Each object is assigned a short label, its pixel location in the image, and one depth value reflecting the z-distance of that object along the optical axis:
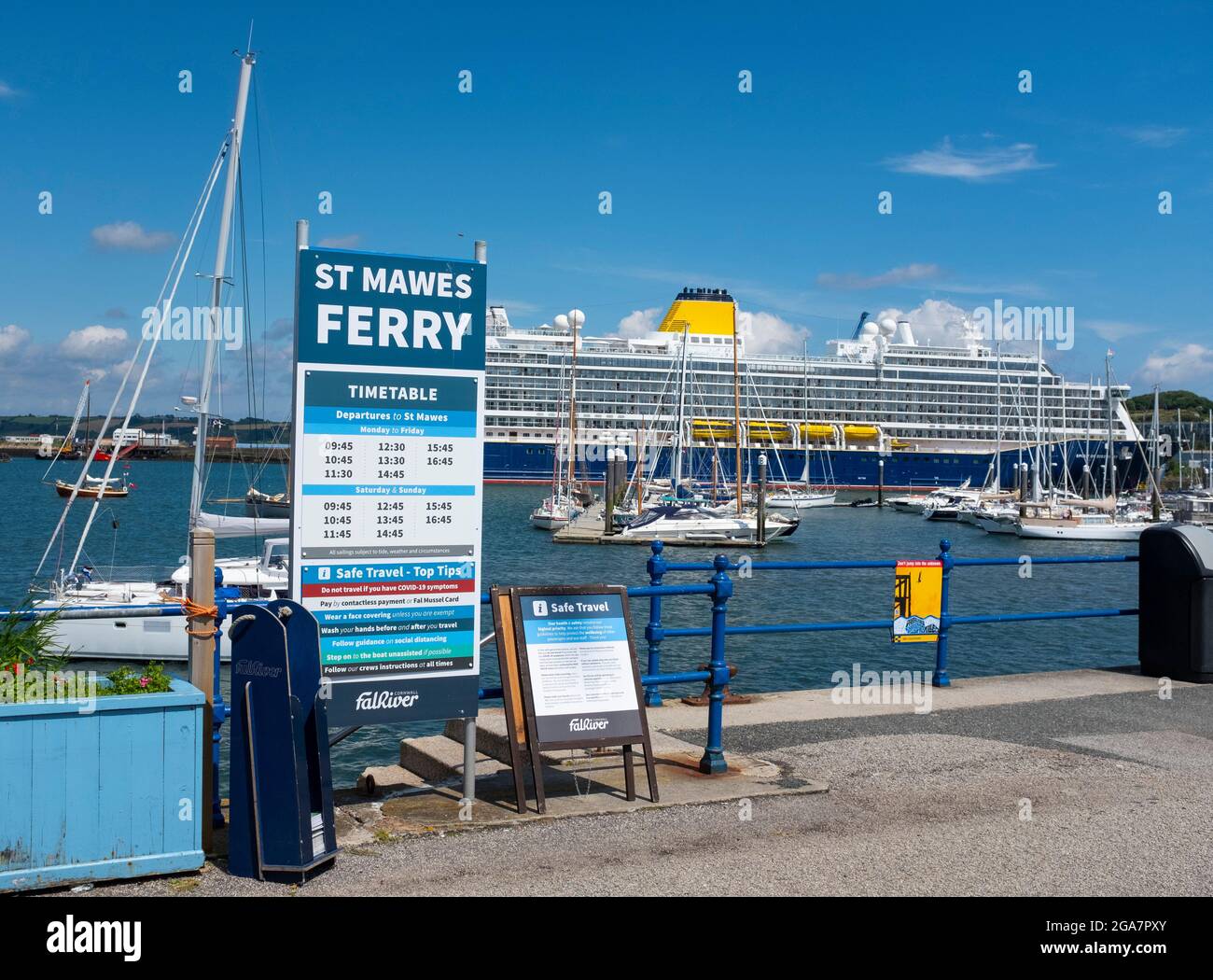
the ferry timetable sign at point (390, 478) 5.37
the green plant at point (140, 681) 4.79
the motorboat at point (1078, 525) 55.03
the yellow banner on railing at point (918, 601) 8.92
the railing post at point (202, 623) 5.12
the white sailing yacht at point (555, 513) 51.69
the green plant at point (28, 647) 4.86
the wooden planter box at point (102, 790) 4.44
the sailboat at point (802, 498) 69.50
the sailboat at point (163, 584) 18.39
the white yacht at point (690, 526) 47.22
